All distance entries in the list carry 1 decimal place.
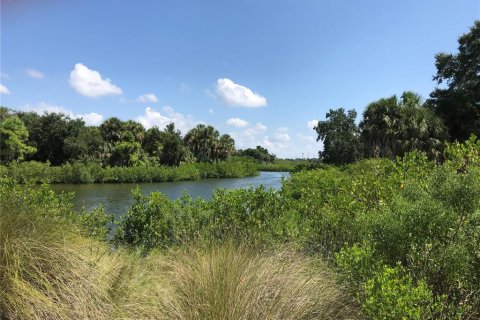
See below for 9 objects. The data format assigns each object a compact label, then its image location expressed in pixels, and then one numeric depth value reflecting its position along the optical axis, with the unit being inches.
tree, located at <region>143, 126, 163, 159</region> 2332.7
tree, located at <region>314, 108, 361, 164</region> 1743.4
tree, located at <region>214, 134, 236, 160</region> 2861.2
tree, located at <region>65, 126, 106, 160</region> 1968.5
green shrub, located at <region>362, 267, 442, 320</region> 82.7
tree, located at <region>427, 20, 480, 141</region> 957.2
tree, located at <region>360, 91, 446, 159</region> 948.0
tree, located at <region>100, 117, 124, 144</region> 2149.4
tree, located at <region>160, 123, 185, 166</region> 2413.9
